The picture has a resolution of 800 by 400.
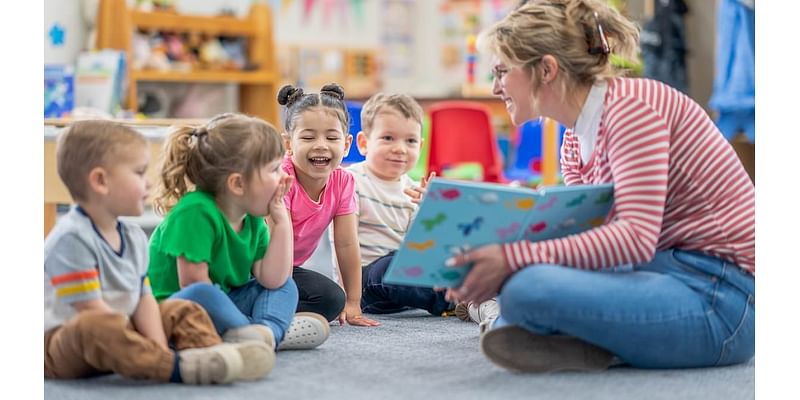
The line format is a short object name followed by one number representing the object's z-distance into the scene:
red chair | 4.52
